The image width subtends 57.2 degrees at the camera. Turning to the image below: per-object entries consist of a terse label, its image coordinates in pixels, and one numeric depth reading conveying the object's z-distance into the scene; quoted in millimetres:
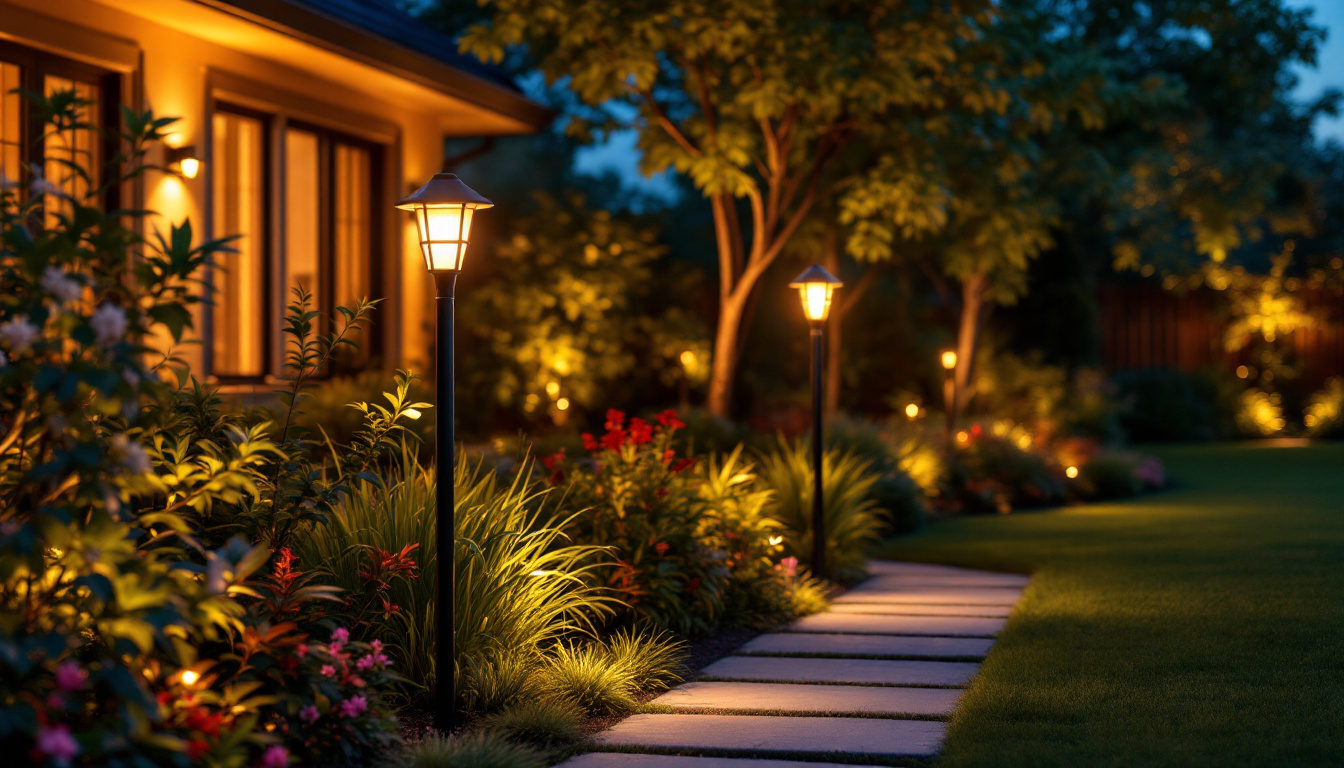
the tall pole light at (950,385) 13727
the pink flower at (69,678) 2738
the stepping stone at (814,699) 4707
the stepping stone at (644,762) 3945
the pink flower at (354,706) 3693
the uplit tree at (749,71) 9828
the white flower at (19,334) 2850
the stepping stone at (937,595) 7312
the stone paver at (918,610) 6889
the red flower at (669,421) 6535
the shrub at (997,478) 12955
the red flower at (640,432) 6375
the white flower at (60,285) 2902
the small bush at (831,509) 8320
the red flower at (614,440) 6348
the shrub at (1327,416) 20312
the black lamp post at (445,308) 4195
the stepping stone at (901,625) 6336
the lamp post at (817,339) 7734
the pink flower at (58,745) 2533
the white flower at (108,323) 2850
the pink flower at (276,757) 3146
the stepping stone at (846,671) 5230
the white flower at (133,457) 2877
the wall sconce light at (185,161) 8109
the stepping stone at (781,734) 4121
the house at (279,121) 7770
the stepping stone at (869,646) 5816
